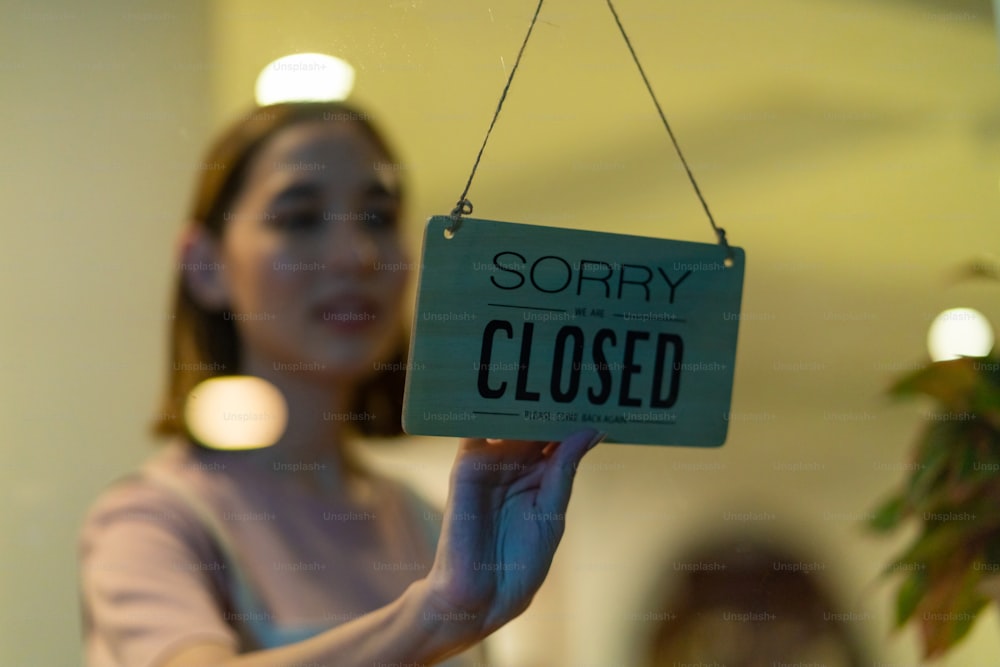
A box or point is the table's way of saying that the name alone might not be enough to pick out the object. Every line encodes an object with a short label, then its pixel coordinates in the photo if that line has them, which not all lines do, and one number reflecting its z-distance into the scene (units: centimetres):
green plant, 199
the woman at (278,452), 184
